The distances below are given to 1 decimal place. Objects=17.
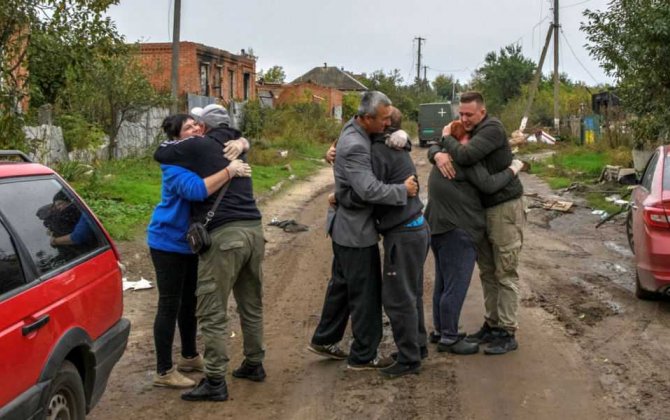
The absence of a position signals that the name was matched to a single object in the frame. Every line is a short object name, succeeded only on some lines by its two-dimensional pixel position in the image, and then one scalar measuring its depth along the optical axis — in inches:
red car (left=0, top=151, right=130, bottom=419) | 135.4
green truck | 1626.5
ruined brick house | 1425.9
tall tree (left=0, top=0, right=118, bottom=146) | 343.6
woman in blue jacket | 202.5
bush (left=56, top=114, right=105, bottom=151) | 687.1
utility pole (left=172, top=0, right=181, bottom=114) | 834.8
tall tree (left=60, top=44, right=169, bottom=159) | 726.5
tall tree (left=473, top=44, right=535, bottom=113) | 2691.9
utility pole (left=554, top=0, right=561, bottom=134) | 1501.0
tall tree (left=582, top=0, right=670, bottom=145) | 511.2
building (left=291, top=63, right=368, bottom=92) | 3014.3
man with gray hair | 213.3
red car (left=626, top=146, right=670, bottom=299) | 284.0
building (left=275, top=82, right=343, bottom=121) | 1767.2
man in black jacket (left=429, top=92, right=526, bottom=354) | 236.1
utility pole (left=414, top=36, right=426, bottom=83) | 3324.1
